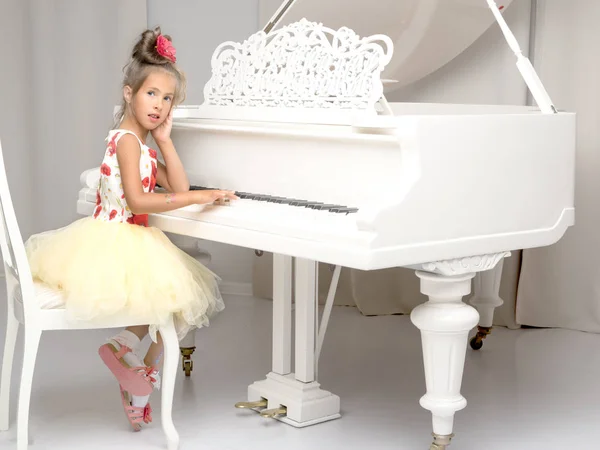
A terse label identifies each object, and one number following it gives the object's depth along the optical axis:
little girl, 2.69
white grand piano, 2.48
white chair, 2.65
